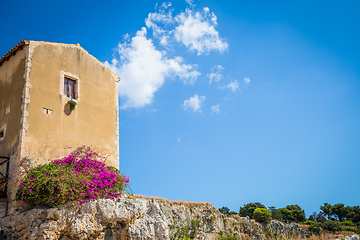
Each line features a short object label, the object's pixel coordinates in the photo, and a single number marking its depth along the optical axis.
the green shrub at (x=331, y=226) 26.73
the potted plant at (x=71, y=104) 14.21
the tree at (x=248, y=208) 33.30
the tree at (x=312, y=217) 34.48
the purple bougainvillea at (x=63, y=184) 11.23
